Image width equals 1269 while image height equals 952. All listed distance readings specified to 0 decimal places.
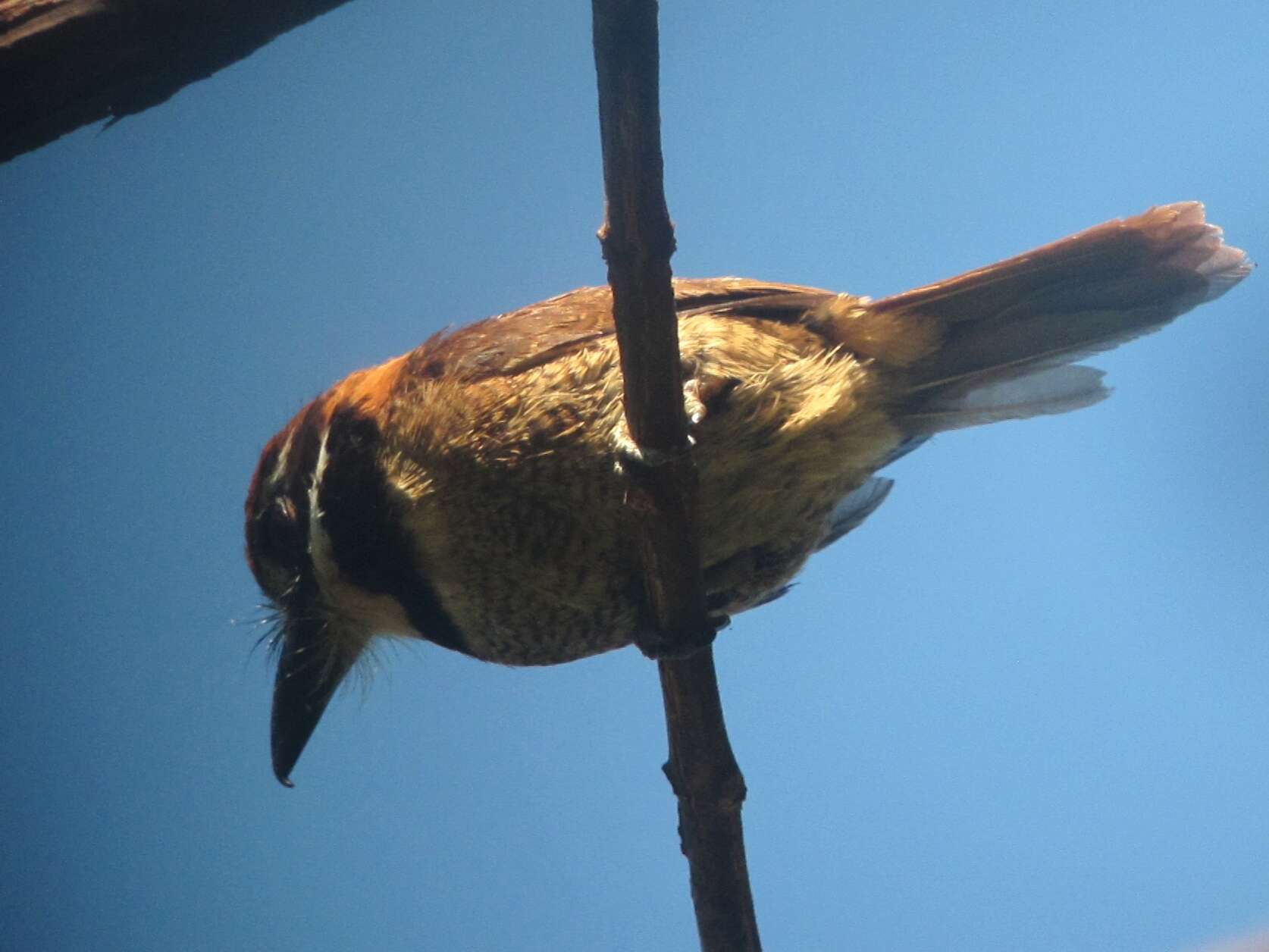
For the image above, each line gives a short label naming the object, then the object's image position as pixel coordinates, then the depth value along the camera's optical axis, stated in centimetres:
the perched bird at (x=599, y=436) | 305
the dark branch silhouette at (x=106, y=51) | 302
